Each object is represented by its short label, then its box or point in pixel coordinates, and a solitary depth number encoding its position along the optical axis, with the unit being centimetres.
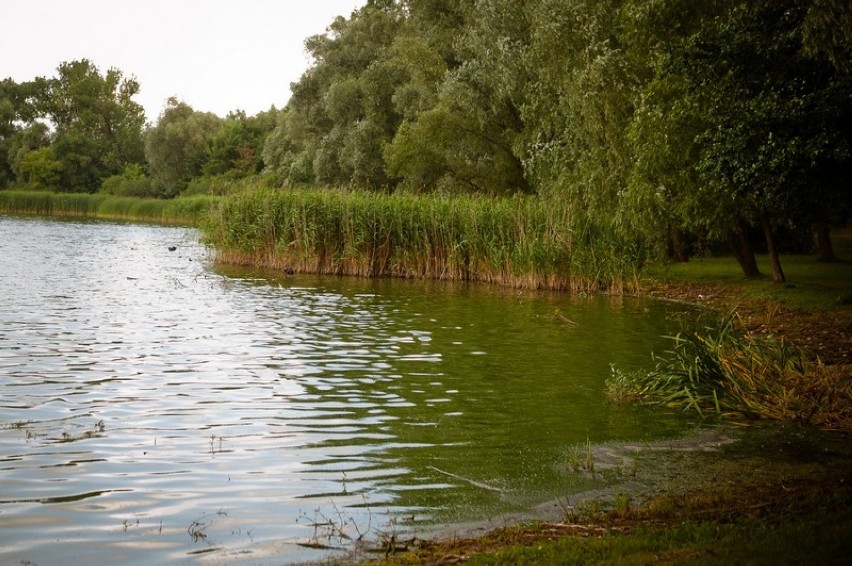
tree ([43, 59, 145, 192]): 9906
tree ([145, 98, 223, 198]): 9175
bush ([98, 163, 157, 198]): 9162
